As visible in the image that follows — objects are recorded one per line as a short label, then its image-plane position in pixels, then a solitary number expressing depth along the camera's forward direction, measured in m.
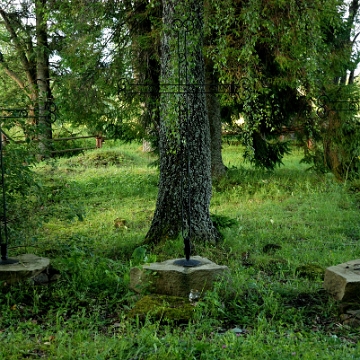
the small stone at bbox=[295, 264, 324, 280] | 6.10
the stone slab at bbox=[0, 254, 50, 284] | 5.35
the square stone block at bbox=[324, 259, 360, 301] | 5.01
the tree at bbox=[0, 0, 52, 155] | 18.52
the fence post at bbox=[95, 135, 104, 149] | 22.30
